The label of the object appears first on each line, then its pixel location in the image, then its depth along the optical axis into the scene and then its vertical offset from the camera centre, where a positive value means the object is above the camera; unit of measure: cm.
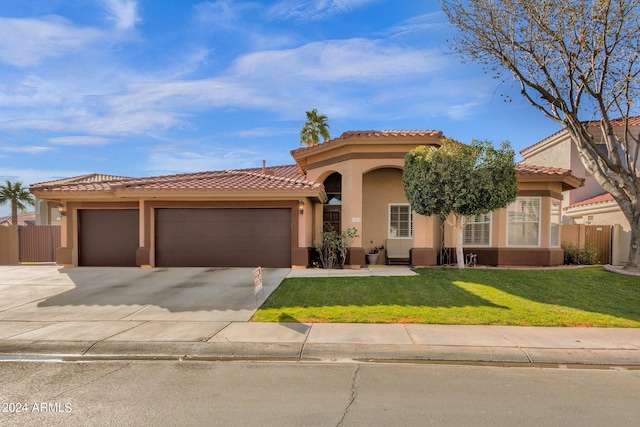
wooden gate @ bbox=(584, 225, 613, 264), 1550 -135
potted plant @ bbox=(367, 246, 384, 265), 1440 -196
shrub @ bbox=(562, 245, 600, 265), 1452 -194
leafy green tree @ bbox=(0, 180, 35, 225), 2714 +60
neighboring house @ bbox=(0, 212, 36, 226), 3636 -161
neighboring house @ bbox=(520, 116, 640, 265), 1535 +60
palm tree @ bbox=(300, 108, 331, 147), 2828 +629
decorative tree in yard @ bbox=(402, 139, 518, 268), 1102 +93
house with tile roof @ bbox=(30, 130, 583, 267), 1309 -46
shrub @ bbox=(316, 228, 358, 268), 1309 -147
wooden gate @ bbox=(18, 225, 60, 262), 1698 -184
